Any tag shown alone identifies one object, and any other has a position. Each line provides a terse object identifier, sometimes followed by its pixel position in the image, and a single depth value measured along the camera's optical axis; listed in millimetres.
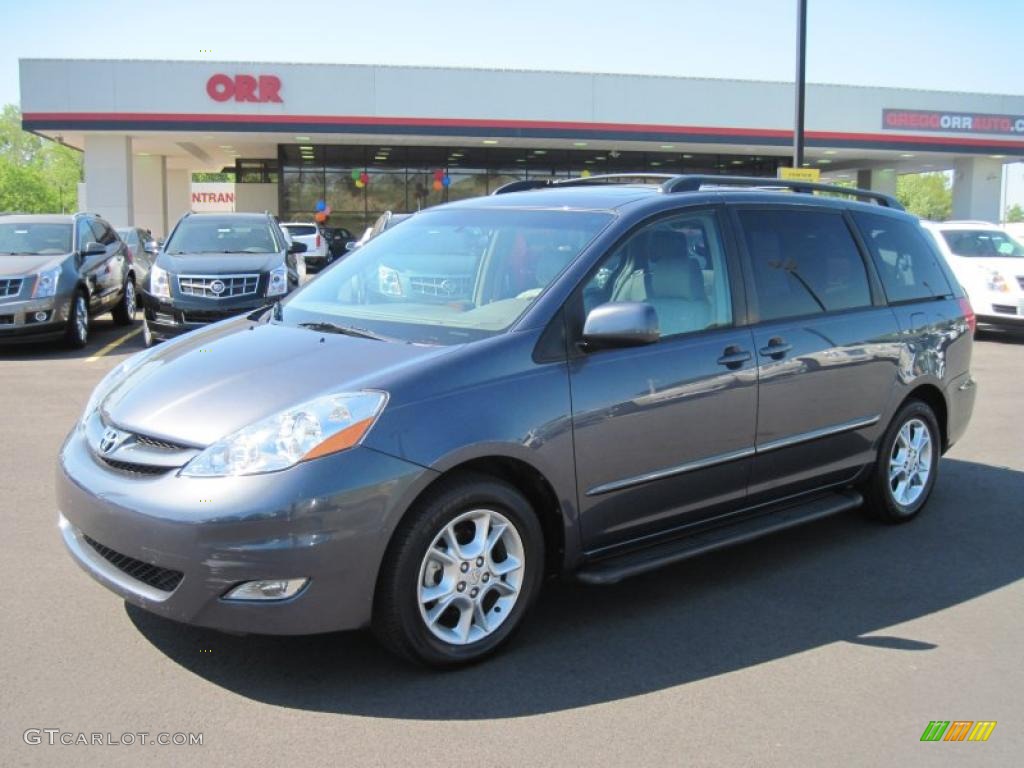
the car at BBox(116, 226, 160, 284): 17031
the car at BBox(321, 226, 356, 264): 31781
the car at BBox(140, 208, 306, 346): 11477
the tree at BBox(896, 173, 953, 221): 137125
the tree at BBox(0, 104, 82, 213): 83625
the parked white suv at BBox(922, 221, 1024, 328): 14664
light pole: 15664
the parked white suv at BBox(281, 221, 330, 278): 23438
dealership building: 29156
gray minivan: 3324
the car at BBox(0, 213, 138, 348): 11734
